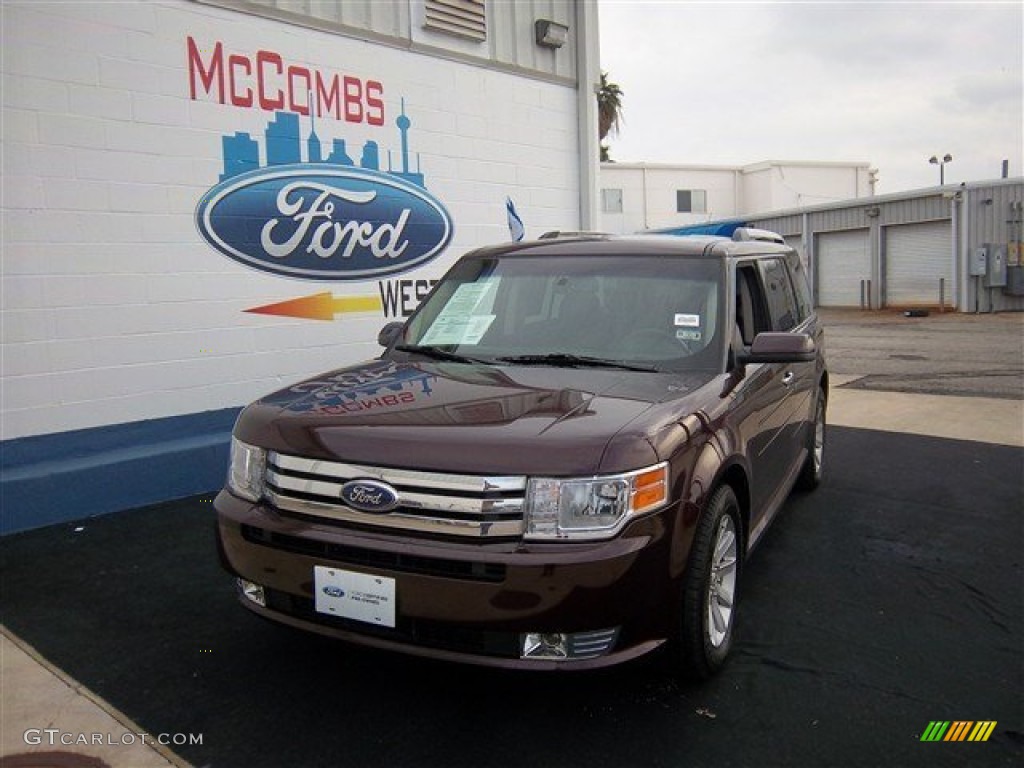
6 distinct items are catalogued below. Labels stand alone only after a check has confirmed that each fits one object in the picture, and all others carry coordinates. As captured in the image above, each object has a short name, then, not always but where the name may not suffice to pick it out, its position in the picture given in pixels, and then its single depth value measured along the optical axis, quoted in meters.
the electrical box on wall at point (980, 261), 23.73
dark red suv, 2.59
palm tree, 41.16
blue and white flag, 8.43
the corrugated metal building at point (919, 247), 24.06
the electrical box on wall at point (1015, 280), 23.89
